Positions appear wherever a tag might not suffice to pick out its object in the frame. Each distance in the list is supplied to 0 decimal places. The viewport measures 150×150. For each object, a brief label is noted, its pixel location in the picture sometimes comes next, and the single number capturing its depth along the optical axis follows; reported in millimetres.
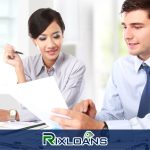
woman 2756
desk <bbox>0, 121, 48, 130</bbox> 2310
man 2470
